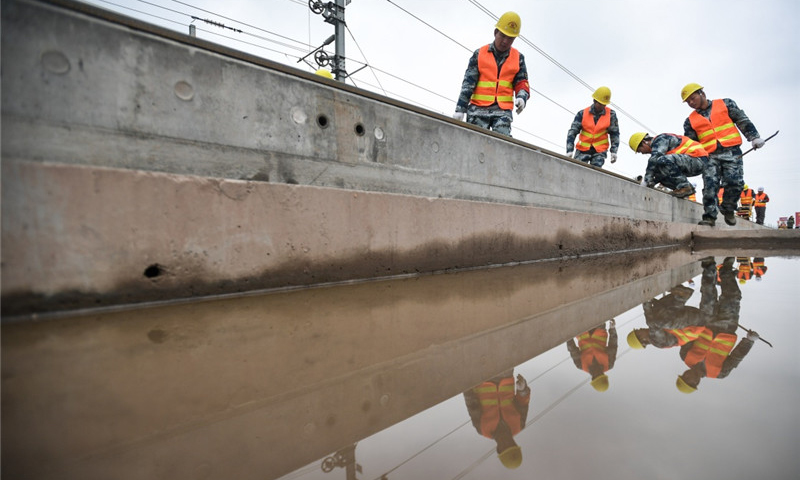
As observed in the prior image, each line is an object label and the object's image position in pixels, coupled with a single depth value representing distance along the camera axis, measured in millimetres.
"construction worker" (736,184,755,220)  14680
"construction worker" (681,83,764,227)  5949
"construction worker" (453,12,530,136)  4184
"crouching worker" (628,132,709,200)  6199
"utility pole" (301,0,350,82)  9742
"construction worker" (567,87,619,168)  6254
